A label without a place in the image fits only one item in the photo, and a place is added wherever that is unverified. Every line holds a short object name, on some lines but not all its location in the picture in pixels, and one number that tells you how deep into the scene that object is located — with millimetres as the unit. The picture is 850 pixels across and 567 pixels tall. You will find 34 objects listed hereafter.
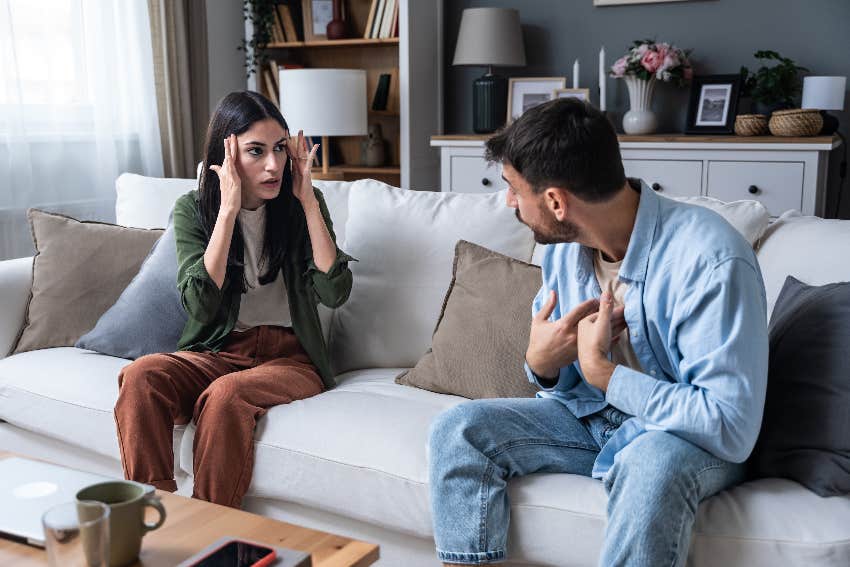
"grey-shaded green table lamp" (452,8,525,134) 3857
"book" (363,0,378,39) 4133
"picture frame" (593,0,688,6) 3924
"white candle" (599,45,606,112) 3742
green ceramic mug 1119
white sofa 1354
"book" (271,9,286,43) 4383
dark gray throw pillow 1379
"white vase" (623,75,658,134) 3711
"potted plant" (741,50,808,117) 3506
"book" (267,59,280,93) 4398
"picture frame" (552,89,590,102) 3826
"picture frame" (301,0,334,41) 4328
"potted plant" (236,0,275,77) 4285
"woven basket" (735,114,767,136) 3398
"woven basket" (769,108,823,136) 3252
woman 1889
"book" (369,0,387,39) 4125
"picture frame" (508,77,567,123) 3990
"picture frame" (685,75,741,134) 3641
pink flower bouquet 3639
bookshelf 4043
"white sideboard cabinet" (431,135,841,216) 3258
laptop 1231
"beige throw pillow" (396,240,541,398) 1896
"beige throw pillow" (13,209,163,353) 2344
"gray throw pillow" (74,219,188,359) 2199
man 1265
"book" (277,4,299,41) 4359
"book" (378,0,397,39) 4098
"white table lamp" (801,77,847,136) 3330
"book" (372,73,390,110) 4301
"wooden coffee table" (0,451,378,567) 1175
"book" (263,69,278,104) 4410
